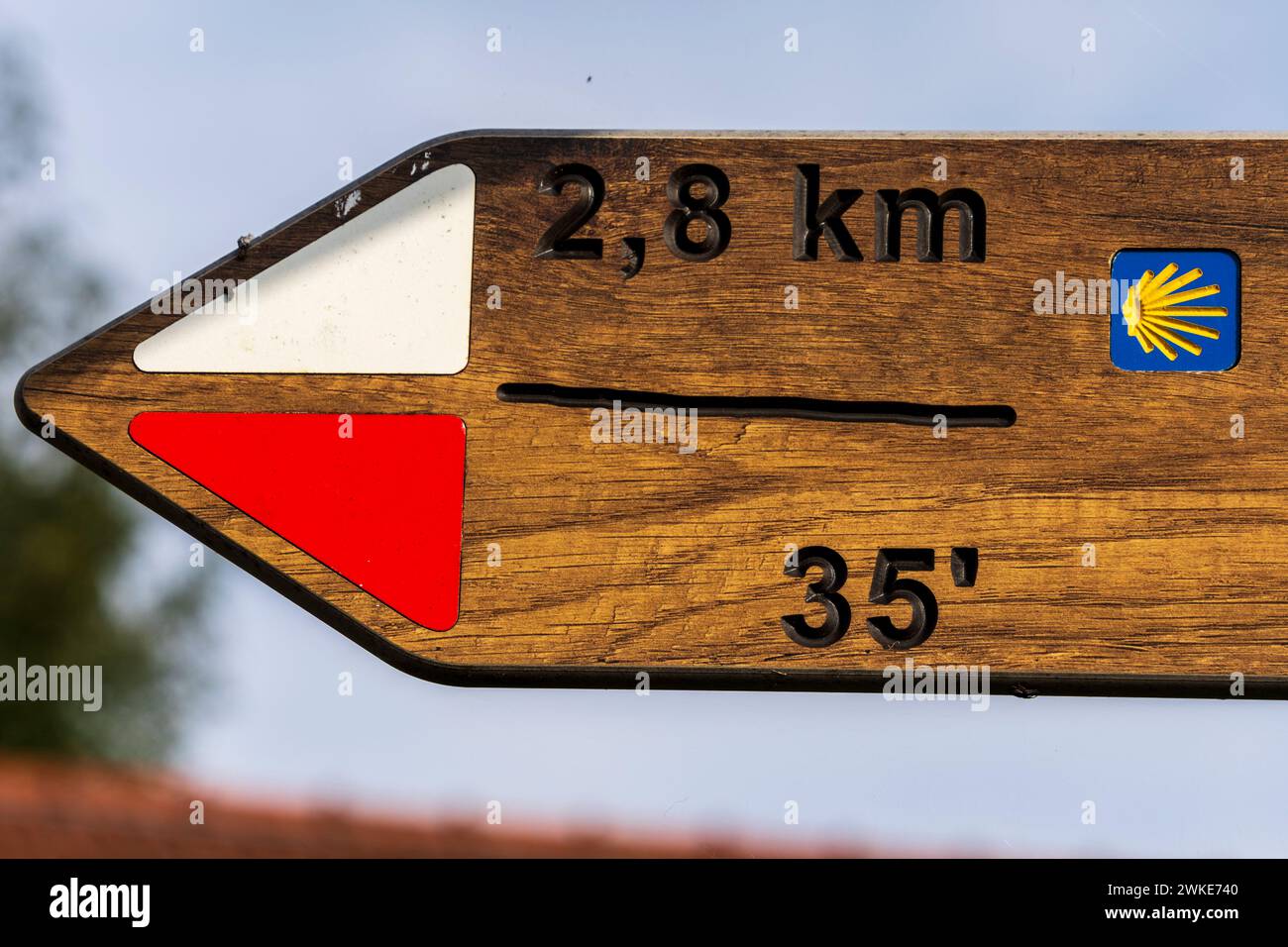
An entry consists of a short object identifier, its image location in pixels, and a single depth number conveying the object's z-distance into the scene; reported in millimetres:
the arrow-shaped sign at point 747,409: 763
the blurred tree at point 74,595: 7471
